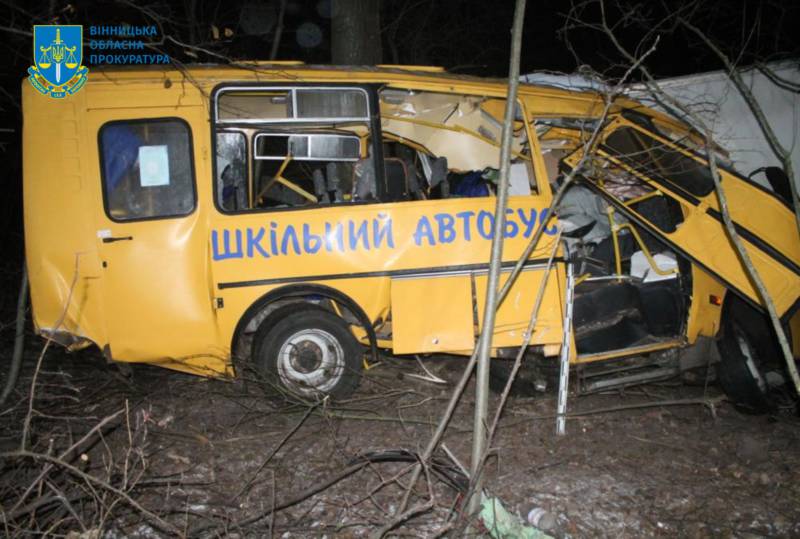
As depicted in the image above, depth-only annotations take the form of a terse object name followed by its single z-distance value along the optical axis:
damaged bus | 4.34
